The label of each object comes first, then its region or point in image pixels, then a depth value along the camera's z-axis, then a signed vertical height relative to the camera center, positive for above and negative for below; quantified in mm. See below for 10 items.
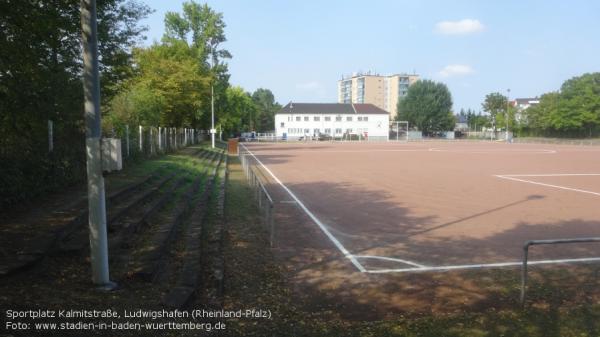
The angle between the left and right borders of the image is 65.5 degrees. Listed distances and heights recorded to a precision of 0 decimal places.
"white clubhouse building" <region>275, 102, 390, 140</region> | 107375 +2313
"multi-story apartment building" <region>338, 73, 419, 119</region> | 178375 +16716
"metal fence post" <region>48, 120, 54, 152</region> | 11095 -161
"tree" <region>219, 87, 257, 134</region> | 75488 +4376
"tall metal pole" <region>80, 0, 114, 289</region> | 5516 -232
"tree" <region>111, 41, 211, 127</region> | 28939 +3472
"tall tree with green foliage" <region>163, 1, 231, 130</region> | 52375 +11510
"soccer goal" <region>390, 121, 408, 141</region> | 114381 -4
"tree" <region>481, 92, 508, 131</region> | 112938 +6590
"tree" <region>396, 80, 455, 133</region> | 119312 +6300
